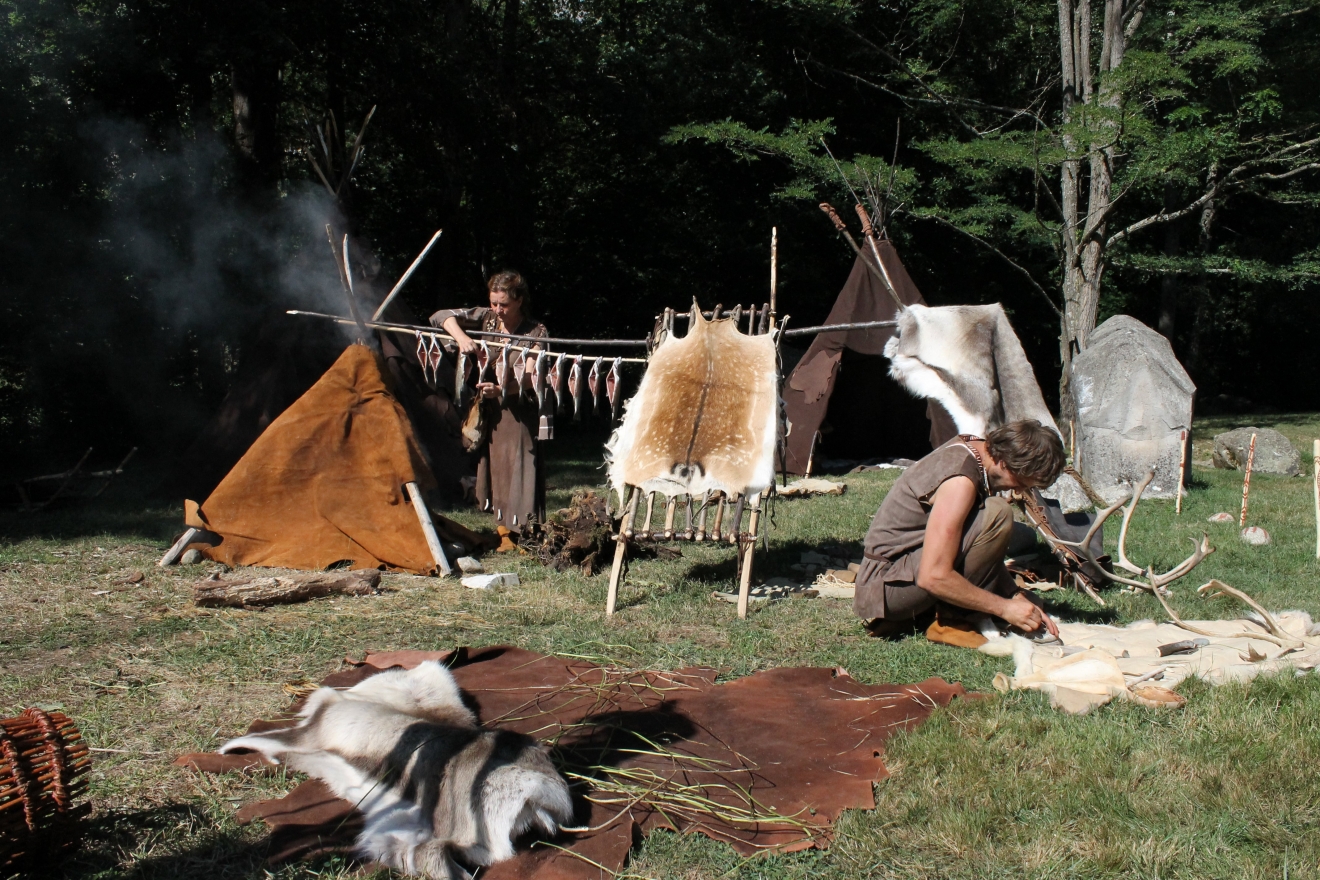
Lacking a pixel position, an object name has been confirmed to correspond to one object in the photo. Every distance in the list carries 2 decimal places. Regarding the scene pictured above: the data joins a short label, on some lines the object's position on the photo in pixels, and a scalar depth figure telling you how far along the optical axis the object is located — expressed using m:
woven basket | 2.10
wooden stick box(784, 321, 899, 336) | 5.06
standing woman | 5.91
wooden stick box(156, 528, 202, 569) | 5.36
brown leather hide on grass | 2.46
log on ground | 4.57
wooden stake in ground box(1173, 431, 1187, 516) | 8.05
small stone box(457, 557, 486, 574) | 5.45
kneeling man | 3.64
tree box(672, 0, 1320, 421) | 10.88
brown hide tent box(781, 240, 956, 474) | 10.00
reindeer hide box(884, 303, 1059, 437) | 5.26
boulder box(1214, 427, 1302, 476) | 9.79
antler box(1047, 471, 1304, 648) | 3.70
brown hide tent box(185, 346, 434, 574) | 5.38
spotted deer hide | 4.49
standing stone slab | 8.42
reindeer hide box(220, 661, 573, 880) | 2.33
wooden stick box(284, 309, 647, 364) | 5.52
